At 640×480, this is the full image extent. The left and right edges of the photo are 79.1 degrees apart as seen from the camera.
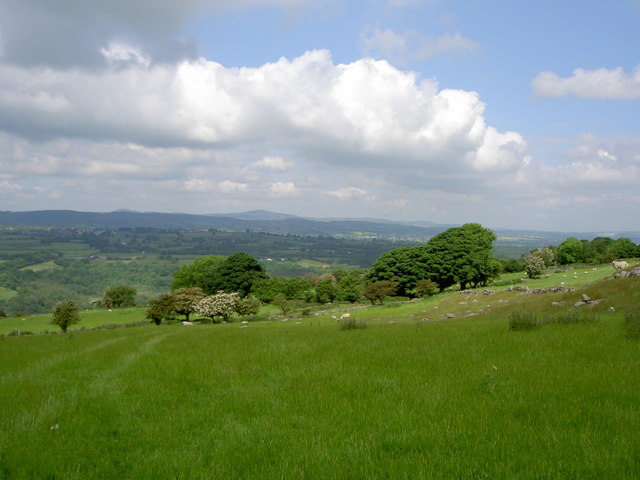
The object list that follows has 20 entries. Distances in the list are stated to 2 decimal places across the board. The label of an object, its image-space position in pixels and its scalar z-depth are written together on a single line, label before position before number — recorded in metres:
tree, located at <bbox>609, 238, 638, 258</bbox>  94.44
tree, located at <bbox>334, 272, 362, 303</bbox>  68.94
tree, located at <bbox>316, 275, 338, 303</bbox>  71.31
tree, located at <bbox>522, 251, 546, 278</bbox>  63.34
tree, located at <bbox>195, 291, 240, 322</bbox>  47.50
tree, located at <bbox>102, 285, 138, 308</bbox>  93.69
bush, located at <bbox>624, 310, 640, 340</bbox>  12.52
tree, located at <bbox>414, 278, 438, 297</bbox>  54.75
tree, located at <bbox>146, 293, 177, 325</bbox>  49.50
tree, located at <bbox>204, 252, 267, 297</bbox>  82.56
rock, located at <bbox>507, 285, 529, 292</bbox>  40.90
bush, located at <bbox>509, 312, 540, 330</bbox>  16.20
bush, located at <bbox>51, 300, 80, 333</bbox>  47.16
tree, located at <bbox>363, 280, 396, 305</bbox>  49.44
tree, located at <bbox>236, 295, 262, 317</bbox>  51.16
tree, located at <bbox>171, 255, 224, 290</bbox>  93.24
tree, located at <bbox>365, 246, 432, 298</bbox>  68.38
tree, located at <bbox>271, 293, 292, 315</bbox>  54.53
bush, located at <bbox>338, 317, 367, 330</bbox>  21.84
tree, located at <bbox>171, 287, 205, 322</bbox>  50.09
